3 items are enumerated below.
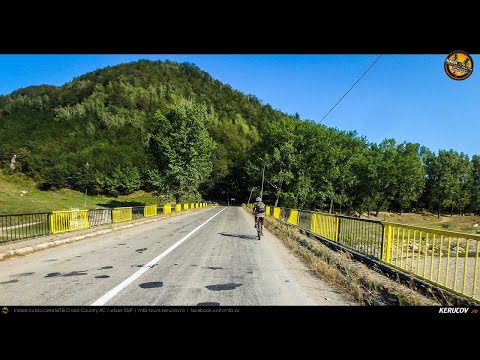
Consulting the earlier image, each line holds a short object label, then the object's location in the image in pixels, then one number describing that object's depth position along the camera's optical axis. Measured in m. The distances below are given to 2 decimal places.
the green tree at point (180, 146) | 46.00
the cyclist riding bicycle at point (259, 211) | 14.47
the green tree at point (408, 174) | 69.12
